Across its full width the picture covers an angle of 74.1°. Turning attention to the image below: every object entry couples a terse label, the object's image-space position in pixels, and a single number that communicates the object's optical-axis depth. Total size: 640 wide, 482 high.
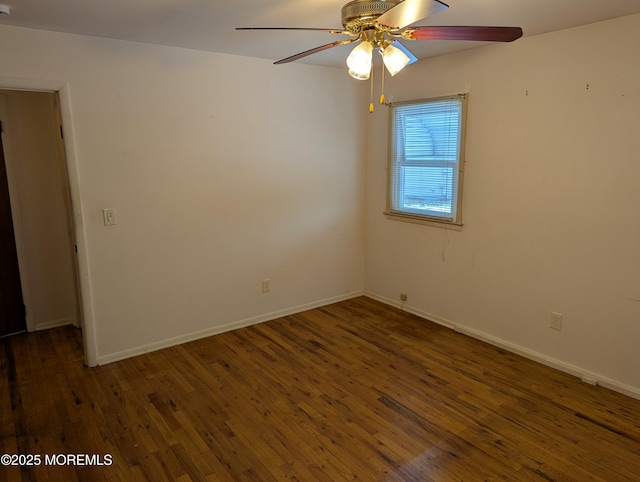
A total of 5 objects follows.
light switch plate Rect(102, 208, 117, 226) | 3.08
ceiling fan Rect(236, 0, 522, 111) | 1.69
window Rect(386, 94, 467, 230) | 3.54
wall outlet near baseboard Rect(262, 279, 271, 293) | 3.97
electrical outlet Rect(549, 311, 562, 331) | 3.05
